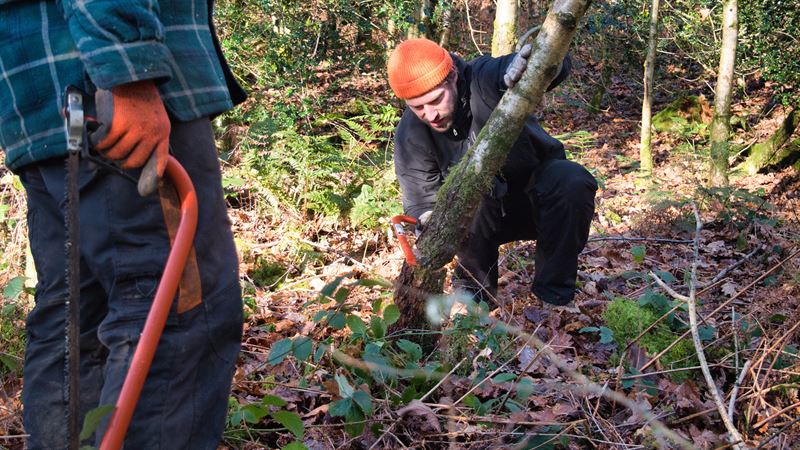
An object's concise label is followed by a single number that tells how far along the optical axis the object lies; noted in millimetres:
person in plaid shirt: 1838
